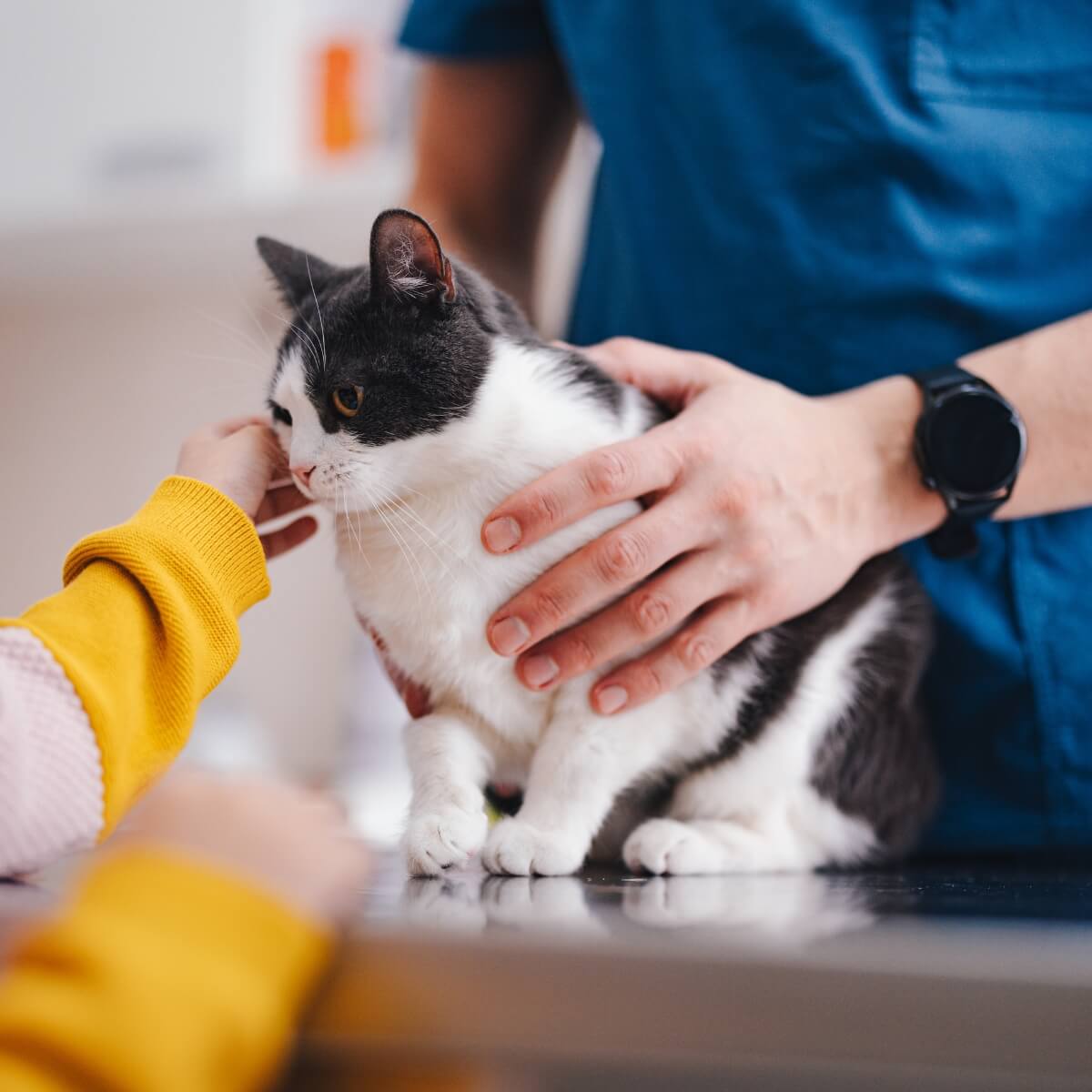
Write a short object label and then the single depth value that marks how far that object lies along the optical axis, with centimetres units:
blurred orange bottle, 207
